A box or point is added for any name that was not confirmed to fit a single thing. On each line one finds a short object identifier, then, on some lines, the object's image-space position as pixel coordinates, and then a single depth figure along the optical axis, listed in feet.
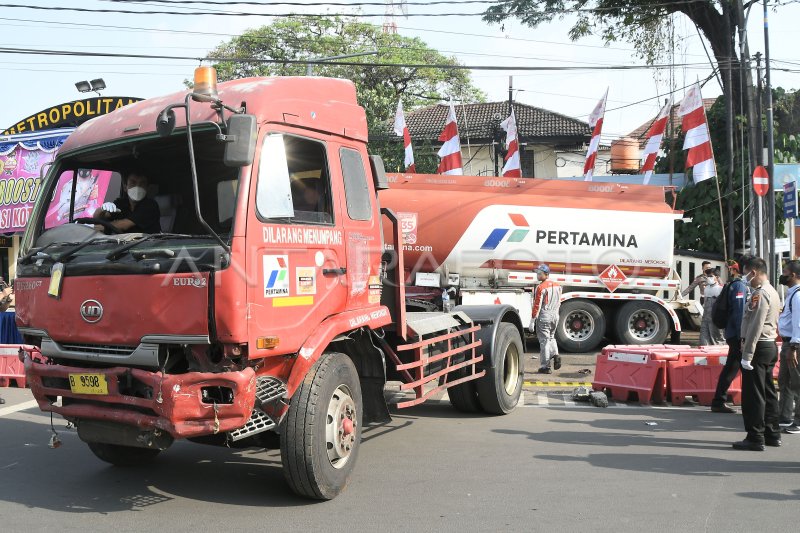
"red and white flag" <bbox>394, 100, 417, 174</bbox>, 72.48
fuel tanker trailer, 51.01
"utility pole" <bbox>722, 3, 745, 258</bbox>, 65.31
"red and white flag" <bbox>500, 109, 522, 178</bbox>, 68.41
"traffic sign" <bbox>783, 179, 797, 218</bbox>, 50.96
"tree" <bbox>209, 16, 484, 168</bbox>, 131.95
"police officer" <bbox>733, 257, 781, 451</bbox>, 22.68
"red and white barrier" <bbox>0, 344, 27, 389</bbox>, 36.09
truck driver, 18.54
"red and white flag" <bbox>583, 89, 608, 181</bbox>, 65.77
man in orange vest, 40.86
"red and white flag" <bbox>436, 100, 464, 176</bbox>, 68.90
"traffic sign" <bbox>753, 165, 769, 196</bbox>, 52.60
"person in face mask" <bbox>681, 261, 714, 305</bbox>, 47.29
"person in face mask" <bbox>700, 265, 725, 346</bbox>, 45.16
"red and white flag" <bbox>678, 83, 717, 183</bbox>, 56.54
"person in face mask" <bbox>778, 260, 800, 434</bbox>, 24.16
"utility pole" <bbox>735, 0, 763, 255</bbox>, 58.95
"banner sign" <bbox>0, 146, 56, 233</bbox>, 57.36
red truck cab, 15.33
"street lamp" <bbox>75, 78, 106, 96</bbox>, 56.24
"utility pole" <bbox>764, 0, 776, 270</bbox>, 55.72
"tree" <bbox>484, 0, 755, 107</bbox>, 68.69
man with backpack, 27.89
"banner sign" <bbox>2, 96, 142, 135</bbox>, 57.21
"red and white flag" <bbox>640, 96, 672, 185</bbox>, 64.08
